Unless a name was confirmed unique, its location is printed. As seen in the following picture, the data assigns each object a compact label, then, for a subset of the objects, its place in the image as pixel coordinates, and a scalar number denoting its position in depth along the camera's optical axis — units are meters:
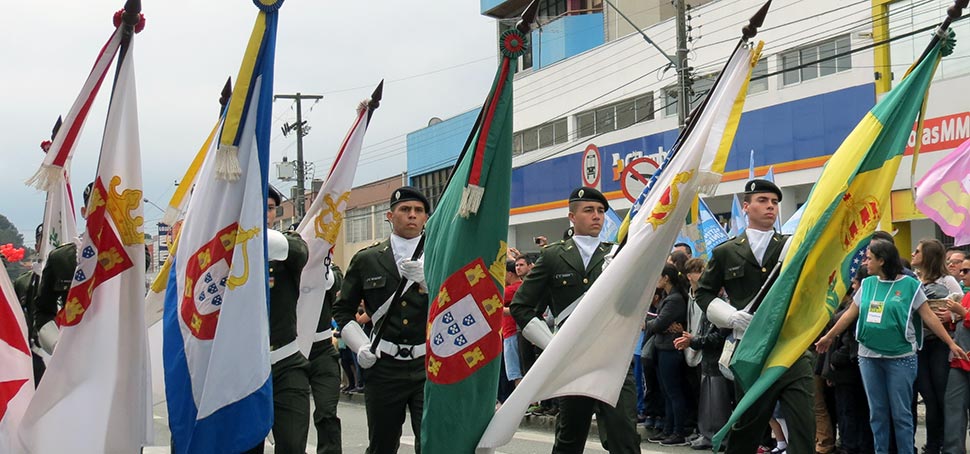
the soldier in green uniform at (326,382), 8.00
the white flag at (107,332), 5.98
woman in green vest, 8.48
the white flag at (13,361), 6.49
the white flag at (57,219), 7.87
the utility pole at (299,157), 39.99
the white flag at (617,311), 5.81
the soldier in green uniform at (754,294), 6.55
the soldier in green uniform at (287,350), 6.71
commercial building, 20.98
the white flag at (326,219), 8.46
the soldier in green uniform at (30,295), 8.44
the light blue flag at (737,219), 13.81
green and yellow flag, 6.44
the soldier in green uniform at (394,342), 7.21
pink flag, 9.91
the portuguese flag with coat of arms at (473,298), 5.57
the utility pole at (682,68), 20.70
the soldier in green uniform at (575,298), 6.80
